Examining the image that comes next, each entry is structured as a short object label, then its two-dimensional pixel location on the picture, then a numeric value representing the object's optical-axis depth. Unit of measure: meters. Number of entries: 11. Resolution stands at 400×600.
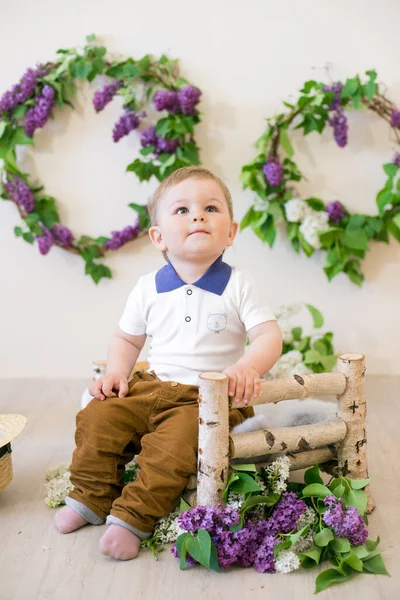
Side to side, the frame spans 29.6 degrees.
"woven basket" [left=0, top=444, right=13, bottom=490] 1.93
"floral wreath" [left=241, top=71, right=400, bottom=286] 2.88
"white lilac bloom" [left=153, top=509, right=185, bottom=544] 1.77
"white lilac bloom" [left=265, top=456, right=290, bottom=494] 1.75
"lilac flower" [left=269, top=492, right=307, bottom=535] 1.71
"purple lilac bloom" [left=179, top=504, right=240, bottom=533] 1.65
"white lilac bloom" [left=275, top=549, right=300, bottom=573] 1.65
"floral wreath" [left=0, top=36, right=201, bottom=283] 2.91
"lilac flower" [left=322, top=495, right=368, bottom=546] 1.66
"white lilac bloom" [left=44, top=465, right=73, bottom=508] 1.98
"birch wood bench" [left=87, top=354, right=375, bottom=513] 1.69
